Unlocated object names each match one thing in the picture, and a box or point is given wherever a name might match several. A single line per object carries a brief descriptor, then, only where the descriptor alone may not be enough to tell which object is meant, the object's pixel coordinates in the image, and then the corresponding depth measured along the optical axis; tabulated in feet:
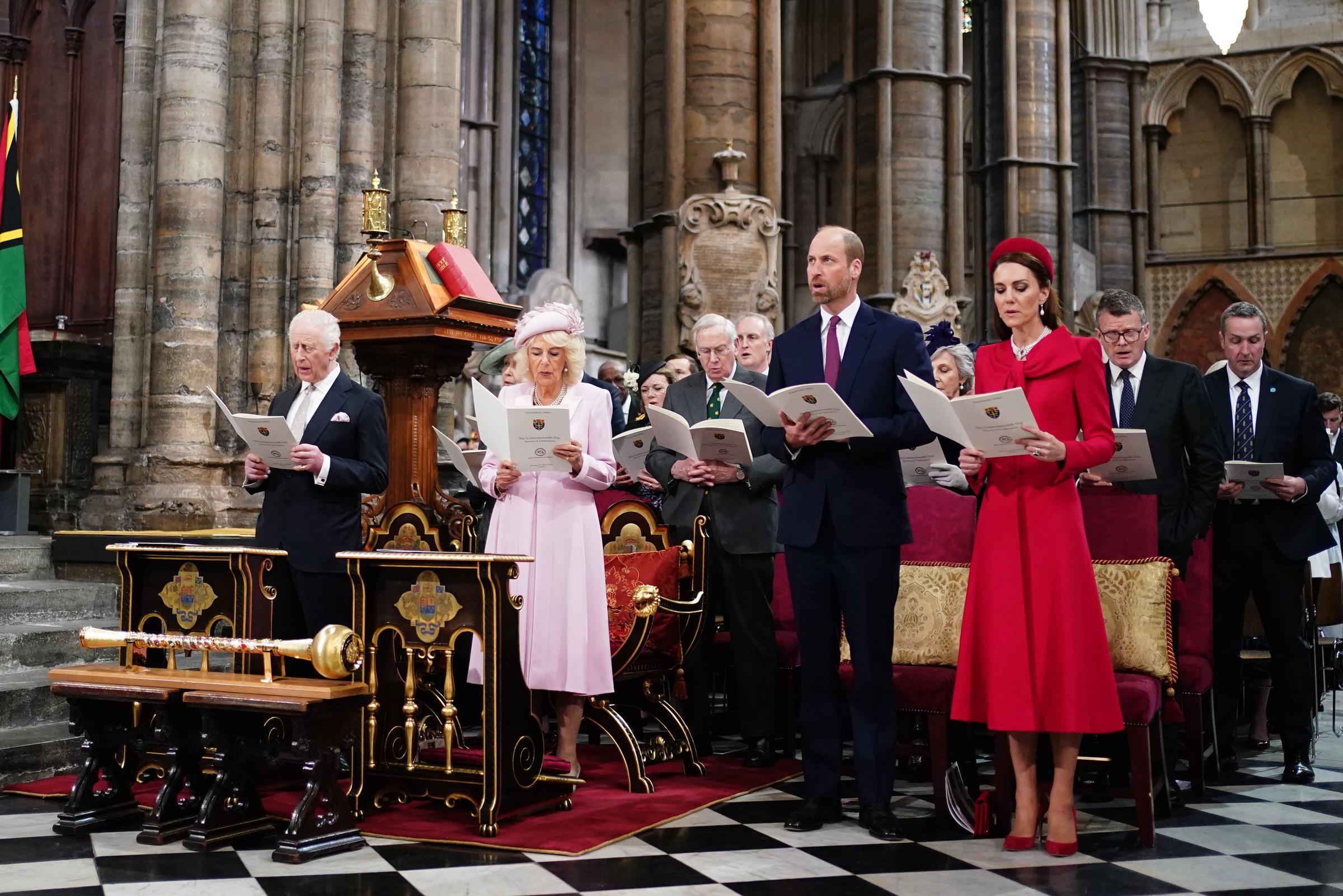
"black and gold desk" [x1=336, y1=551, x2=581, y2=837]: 13.39
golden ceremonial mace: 12.32
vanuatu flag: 24.06
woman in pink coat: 15.01
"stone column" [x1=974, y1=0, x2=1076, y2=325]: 55.52
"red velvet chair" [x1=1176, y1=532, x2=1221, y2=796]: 15.16
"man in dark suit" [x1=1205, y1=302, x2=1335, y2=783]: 17.22
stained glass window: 63.36
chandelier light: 34.22
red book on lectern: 19.63
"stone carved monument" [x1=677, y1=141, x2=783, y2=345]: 32.17
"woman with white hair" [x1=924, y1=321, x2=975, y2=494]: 18.58
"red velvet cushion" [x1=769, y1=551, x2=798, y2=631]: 18.42
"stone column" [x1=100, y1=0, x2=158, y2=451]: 25.43
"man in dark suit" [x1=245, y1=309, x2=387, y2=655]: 15.34
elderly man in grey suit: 17.74
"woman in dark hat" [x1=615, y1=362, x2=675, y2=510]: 21.01
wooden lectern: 19.25
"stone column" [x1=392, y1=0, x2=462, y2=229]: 27.71
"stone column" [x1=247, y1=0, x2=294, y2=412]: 25.45
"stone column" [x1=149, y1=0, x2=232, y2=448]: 24.34
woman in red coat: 12.65
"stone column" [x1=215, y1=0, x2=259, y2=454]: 25.46
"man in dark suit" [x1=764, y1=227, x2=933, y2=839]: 13.56
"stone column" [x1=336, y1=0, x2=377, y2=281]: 26.66
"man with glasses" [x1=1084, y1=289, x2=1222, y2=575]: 15.57
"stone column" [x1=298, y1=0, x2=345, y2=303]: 25.75
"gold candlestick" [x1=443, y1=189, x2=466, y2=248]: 21.70
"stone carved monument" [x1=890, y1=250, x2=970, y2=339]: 44.73
